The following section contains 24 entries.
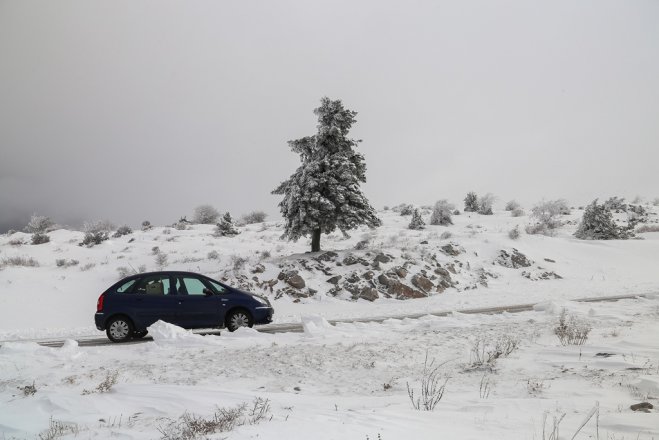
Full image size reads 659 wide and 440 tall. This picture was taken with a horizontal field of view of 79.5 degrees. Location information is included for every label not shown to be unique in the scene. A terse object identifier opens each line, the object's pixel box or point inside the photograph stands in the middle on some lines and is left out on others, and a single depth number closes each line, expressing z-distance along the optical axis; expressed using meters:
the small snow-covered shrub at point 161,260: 21.62
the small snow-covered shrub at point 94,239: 27.97
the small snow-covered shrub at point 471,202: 49.79
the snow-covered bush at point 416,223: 33.97
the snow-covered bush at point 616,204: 44.84
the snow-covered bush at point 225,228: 32.44
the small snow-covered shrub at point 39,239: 28.55
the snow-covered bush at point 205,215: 46.41
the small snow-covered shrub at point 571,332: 7.98
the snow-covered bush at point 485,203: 47.86
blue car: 10.35
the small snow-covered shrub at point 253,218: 48.28
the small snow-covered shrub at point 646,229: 36.27
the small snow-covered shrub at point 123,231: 33.22
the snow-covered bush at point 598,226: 31.83
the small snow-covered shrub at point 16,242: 28.05
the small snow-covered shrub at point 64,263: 21.56
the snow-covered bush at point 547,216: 32.97
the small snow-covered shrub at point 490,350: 6.84
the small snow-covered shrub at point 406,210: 45.41
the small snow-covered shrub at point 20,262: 21.34
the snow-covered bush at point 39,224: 38.75
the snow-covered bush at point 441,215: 36.72
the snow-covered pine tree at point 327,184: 20.92
